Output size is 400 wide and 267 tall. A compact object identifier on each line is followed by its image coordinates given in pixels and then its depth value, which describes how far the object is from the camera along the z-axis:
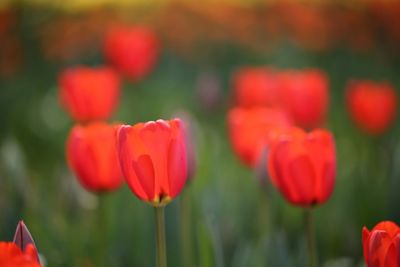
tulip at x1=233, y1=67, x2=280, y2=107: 1.80
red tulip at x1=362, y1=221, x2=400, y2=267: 1.13
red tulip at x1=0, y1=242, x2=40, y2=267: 1.06
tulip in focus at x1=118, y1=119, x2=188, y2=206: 1.19
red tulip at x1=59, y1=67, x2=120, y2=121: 1.63
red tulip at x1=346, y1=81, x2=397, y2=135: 1.68
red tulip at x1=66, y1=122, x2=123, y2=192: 1.32
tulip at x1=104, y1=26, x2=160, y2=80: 2.03
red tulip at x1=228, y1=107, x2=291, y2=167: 1.45
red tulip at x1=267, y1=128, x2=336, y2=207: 1.26
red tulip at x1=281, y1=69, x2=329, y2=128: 1.67
